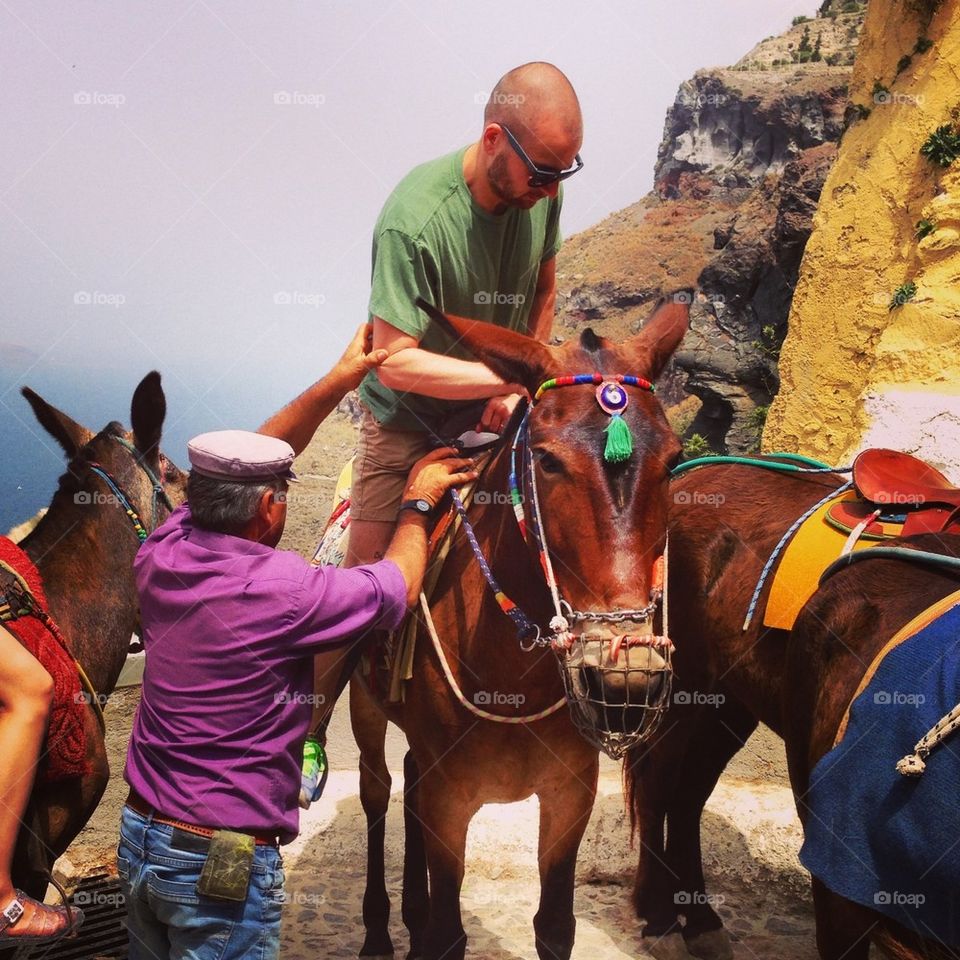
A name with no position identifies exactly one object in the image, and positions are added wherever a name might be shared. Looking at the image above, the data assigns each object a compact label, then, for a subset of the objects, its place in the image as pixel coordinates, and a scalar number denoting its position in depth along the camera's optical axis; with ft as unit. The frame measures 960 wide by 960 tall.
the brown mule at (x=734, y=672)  10.59
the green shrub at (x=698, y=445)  98.43
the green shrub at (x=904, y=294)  32.14
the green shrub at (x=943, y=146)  32.35
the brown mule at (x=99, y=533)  12.19
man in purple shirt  8.59
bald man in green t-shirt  11.18
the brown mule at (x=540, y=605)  9.45
